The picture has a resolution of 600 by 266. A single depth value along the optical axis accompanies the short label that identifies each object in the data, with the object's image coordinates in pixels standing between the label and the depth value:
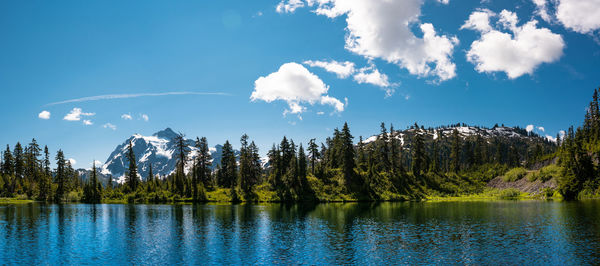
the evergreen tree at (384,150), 137.88
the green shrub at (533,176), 124.44
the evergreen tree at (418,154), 140.75
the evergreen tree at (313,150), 142.50
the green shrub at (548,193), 107.84
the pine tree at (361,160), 133.75
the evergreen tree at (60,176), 129.96
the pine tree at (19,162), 143.50
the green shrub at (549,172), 114.06
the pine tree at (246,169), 118.94
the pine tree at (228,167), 131.50
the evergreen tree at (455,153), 160.25
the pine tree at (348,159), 121.12
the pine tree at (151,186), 126.47
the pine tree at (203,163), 130.25
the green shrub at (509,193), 122.57
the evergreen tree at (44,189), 130.25
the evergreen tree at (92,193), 127.50
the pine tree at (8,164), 144.12
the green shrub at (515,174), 136.25
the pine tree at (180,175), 122.38
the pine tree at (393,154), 136.75
